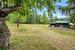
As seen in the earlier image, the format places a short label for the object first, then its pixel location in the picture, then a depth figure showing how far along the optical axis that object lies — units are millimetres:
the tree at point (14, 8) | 2697
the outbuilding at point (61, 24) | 15920
